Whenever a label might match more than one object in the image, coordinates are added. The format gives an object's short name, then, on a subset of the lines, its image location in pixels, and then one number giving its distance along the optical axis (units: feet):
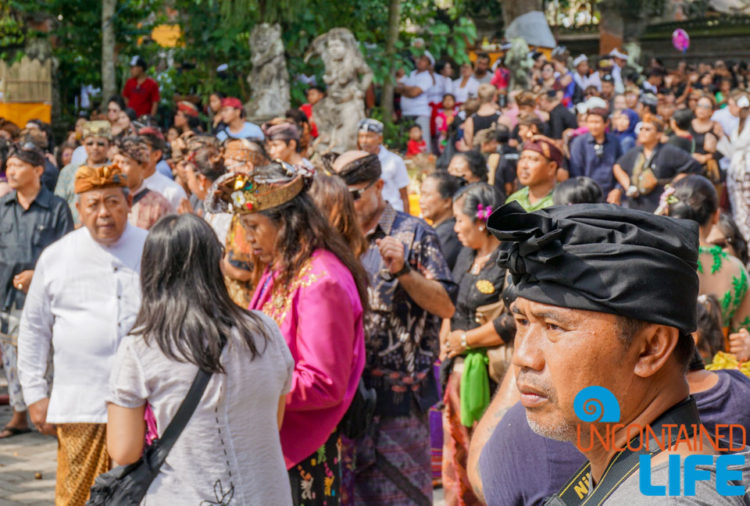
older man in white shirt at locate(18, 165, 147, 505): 15.46
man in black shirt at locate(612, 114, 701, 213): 31.55
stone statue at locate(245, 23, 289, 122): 54.18
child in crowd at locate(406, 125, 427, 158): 58.85
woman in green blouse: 15.74
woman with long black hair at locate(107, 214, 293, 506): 10.63
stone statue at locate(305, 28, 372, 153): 47.03
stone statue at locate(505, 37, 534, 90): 71.05
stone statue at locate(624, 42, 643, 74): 99.91
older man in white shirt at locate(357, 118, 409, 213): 30.22
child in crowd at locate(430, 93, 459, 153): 64.90
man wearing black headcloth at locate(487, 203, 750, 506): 5.39
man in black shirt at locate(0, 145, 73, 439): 24.67
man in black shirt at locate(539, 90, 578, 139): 46.50
